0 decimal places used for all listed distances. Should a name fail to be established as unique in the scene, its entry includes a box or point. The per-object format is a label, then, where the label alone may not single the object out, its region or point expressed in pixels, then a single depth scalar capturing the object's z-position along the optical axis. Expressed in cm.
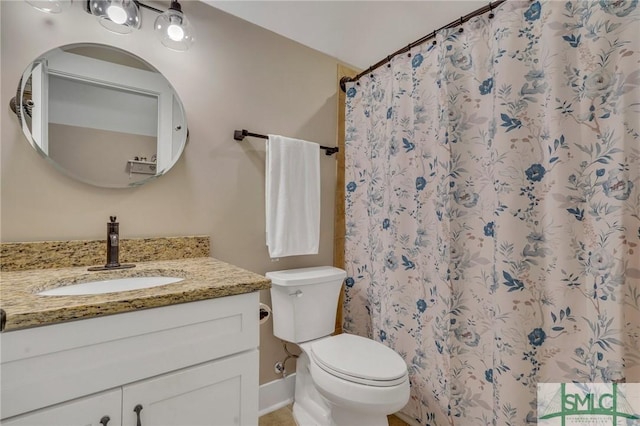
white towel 160
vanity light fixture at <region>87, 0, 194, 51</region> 116
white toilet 117
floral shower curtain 91
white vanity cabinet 67
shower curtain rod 121
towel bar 154
